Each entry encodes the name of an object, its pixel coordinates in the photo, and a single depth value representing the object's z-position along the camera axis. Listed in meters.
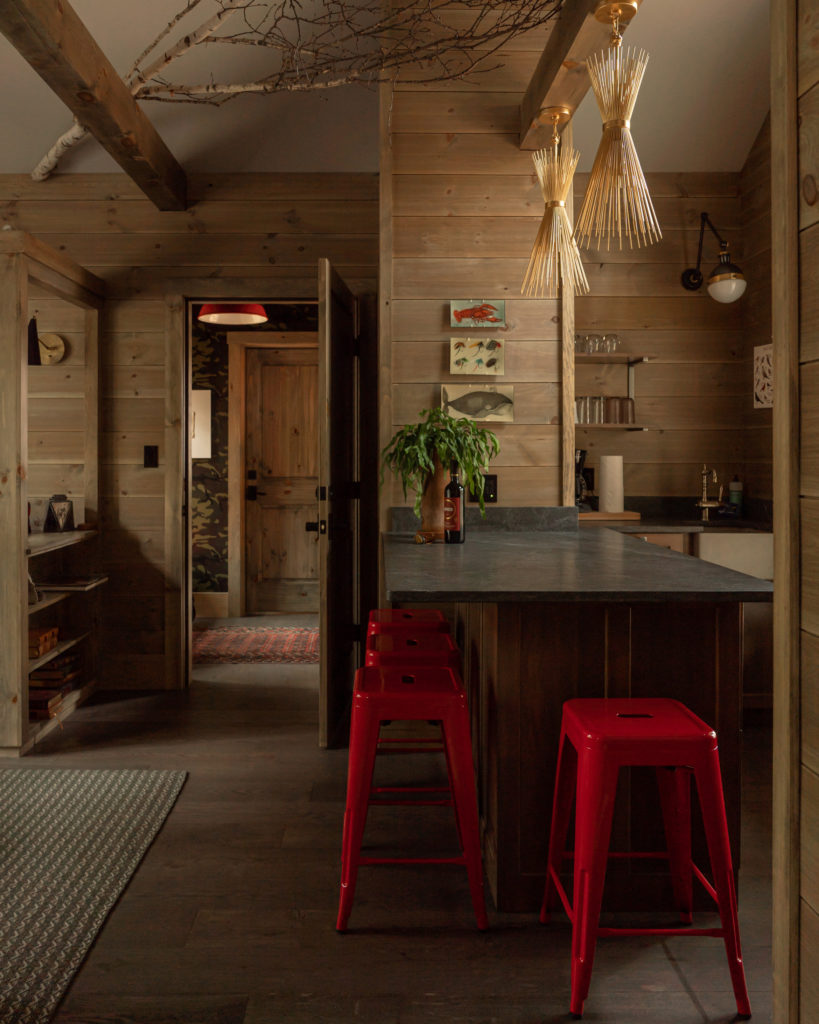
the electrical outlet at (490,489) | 3.50
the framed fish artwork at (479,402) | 3.50
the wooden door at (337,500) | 3.55
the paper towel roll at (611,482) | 4.56
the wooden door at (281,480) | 6.96
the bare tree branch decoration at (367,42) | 3.19
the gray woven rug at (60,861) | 1.94
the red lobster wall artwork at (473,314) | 3.48
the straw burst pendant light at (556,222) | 2.65
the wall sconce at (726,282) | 4.31
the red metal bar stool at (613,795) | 1.77
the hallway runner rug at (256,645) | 5.30
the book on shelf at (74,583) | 4.02
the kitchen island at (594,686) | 2.18
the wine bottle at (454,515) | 3.03
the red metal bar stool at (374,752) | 2.08
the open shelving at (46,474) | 3.43
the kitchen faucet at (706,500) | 4.66
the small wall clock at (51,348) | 4.42
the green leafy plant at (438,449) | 3.14
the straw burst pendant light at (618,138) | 2.15
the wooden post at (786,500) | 1.07
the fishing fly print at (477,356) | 3.49
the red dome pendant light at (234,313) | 5.18
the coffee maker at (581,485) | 4.61
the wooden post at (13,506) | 3.42
